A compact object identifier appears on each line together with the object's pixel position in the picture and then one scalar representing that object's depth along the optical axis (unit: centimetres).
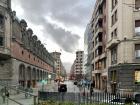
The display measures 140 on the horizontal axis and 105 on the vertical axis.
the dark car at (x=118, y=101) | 793
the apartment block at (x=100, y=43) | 2632
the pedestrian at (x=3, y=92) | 924
